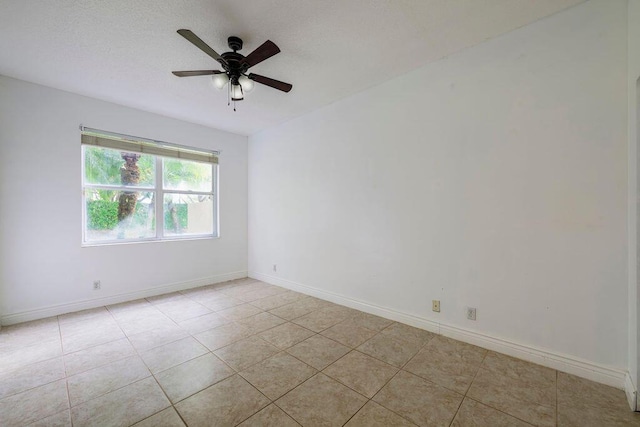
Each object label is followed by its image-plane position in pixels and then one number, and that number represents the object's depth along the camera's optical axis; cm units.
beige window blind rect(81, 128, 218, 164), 342
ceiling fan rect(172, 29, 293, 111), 195
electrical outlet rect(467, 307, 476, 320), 242
